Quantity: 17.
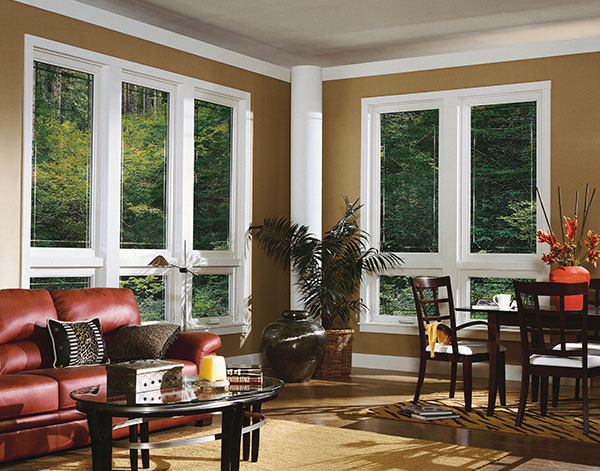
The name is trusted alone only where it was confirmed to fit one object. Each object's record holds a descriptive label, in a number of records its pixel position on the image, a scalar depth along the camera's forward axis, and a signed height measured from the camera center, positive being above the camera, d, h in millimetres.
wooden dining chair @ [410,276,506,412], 5789 -719
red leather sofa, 4203 -689
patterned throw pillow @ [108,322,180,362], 5125 -598
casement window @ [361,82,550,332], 7398 +598
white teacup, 5996 -366
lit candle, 4055 -603
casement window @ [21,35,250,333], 5965 +529
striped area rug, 5087 -1125
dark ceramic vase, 6910 -819
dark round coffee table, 3549 -711
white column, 7957 +980
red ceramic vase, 6043 -172
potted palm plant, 7523 -143
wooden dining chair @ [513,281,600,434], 4977 -630
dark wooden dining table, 5555 -558
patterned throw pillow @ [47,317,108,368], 4840 -578
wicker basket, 7445 -990
